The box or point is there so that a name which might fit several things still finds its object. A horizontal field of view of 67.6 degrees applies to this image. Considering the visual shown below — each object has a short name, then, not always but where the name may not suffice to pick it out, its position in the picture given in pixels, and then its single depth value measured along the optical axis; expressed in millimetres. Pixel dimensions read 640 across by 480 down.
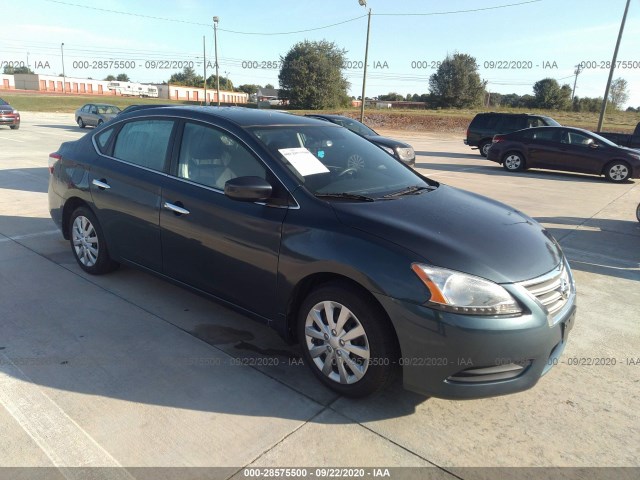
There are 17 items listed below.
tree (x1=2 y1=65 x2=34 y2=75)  123131
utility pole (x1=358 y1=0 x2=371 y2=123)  27212
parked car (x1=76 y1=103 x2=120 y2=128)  24422
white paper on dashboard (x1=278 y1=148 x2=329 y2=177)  3270
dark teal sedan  2516
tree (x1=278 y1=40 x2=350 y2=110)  58250
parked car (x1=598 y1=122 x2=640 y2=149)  16922
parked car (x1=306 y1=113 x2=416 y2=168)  11109
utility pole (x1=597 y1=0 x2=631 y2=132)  21734
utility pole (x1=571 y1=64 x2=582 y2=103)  67100
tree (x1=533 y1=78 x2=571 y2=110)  64500
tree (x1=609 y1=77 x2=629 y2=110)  70175
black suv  17672
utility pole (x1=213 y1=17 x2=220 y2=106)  38825
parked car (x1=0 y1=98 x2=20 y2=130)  21753
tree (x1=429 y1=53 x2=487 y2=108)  60344
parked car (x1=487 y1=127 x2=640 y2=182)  13406
